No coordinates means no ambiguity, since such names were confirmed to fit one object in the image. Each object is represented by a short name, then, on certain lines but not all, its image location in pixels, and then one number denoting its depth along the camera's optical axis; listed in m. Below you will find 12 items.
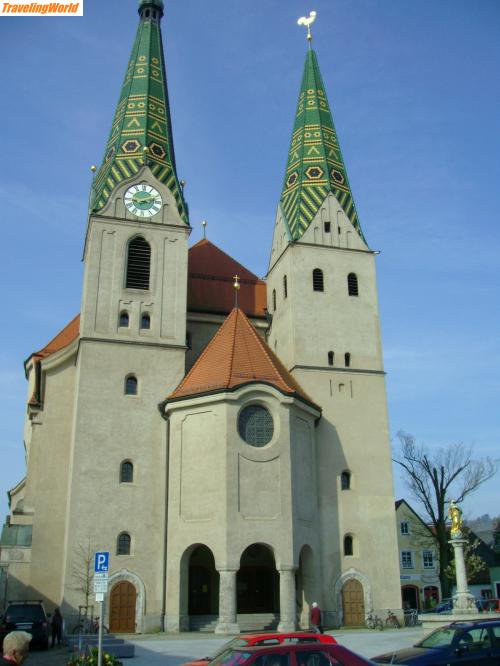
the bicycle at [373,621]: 27.09
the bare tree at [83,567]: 25.33
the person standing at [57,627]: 22.31
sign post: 12.67
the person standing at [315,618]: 20.06
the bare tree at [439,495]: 35.31
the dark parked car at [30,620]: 19.62
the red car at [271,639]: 9.09
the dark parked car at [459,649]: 10.88
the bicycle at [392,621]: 27.54
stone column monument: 20.91
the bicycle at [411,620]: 29.19
